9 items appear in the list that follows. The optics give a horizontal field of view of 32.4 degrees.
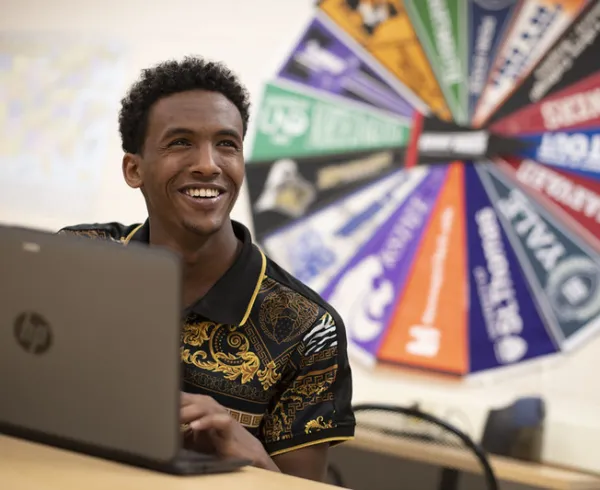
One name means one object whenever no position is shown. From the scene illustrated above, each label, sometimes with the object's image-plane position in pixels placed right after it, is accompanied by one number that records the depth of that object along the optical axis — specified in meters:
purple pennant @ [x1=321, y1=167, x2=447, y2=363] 3.35
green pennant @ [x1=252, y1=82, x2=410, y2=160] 3.46
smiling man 1.60
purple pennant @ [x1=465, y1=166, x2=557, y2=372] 3.12
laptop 1.12
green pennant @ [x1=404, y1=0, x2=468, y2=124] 3.30
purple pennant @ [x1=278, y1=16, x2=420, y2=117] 3.45
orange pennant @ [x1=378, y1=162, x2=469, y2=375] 3.24
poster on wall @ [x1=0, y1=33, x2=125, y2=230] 4.11
